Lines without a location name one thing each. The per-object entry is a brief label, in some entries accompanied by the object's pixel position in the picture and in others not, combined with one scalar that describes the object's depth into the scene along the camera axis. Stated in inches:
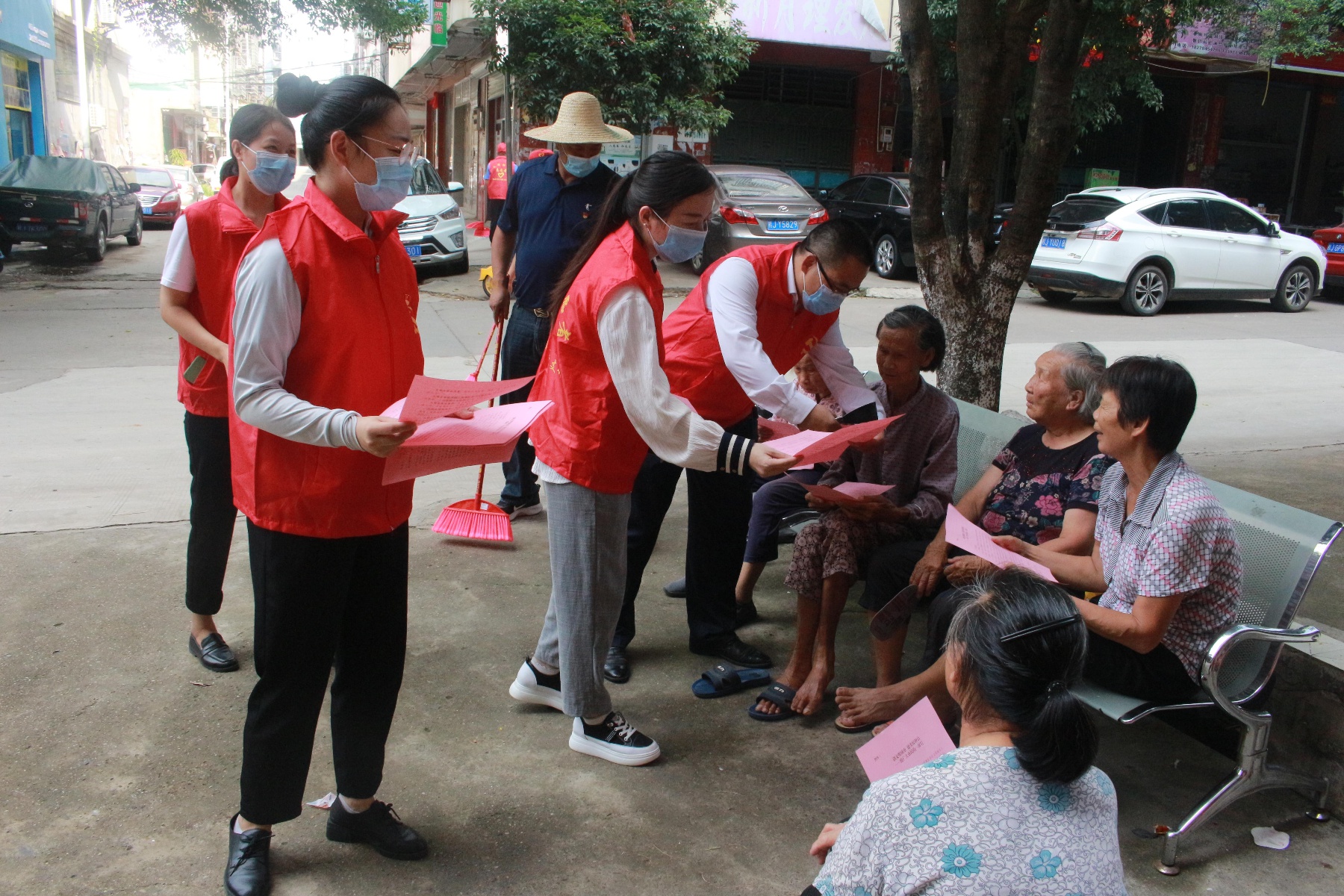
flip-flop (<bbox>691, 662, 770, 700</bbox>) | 140.6
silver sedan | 532.1
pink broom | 187.9
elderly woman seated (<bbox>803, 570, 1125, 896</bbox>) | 57.1
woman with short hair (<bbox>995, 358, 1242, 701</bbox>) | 103.8
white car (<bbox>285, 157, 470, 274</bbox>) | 542.3
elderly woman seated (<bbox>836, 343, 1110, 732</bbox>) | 127.0
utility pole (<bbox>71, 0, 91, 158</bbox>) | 1101.1
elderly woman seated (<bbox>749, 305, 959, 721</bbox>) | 136.1
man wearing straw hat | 190.7
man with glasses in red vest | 132.4
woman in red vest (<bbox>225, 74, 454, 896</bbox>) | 82.7
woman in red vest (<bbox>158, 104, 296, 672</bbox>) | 124.4
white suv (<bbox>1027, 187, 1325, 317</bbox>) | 501.7
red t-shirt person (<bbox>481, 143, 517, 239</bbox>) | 588.1
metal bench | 107.3
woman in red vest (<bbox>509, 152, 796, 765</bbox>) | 107.6
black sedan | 595.8
